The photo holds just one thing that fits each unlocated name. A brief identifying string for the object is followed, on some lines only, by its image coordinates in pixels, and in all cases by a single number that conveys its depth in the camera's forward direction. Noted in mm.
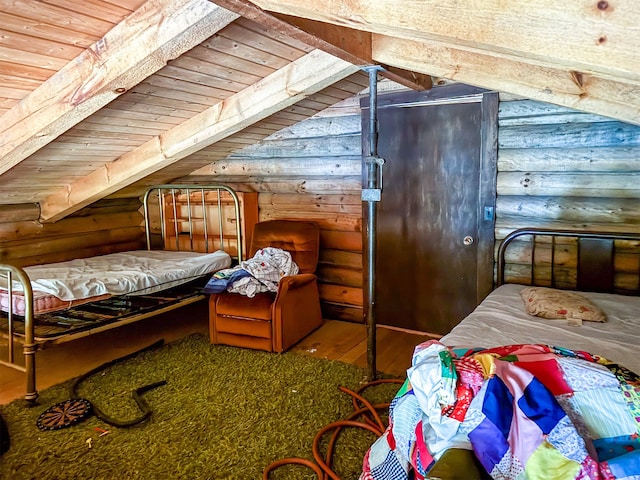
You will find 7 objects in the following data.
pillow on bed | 2441
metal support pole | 2830
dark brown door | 3457
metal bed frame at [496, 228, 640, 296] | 2973
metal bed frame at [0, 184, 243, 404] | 2740
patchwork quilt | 1119
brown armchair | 3506
